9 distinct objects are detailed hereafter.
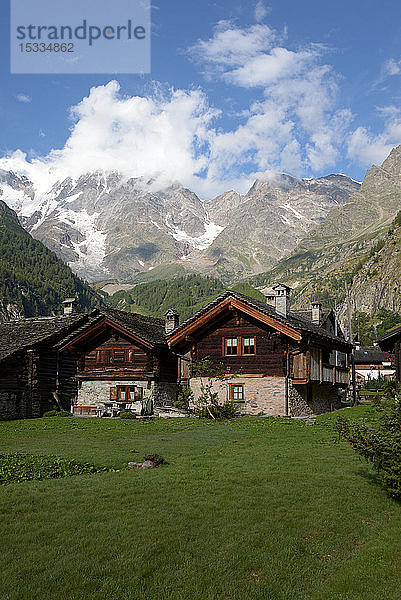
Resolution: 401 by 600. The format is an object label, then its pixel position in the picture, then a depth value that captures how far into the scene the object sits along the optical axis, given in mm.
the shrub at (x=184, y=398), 38000
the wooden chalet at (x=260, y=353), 36062
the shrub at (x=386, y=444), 12688
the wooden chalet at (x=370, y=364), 113000
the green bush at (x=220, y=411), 34719
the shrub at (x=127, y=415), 36094
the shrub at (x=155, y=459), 16719
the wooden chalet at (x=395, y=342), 35844
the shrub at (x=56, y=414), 39812
